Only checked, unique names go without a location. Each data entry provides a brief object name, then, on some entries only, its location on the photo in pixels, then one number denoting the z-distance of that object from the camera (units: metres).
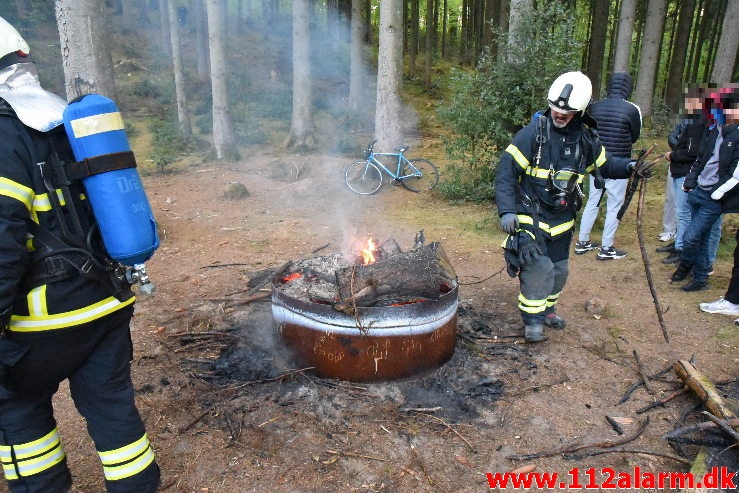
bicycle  11.39
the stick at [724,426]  3.09
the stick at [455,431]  3.41
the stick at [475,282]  6.24
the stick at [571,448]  3.31
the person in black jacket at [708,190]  5.33
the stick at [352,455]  3.27
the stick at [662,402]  3.79
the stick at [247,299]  5.49
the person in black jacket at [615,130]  6.59
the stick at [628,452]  3.17
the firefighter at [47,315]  2.23
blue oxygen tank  2.33
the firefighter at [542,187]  4.52
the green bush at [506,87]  8.16
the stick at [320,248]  7.12
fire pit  3.86
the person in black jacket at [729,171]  5.26
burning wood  3.94
